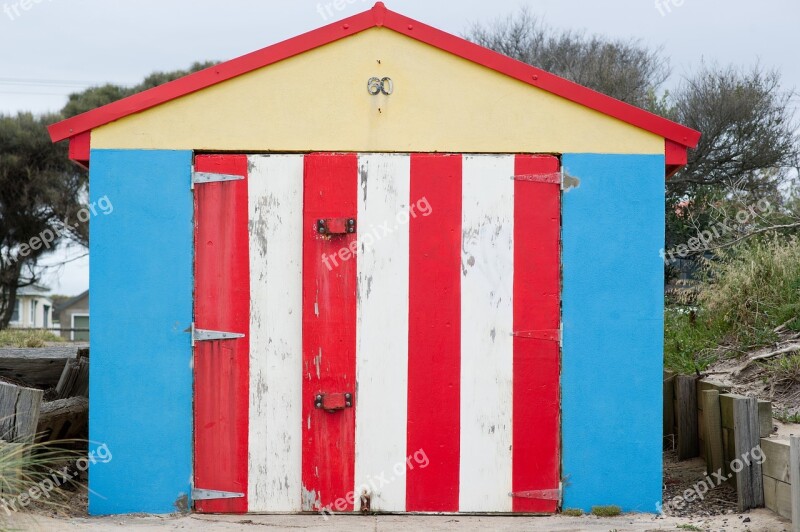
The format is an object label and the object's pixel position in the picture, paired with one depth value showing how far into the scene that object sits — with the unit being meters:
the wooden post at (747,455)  5.86
